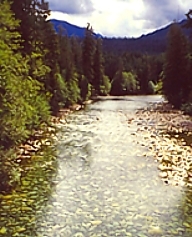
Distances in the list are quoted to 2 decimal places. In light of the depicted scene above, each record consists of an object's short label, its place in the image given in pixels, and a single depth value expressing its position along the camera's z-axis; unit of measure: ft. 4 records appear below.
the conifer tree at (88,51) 174.70
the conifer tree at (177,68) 110.73
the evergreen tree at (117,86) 247.50
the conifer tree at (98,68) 198.39
